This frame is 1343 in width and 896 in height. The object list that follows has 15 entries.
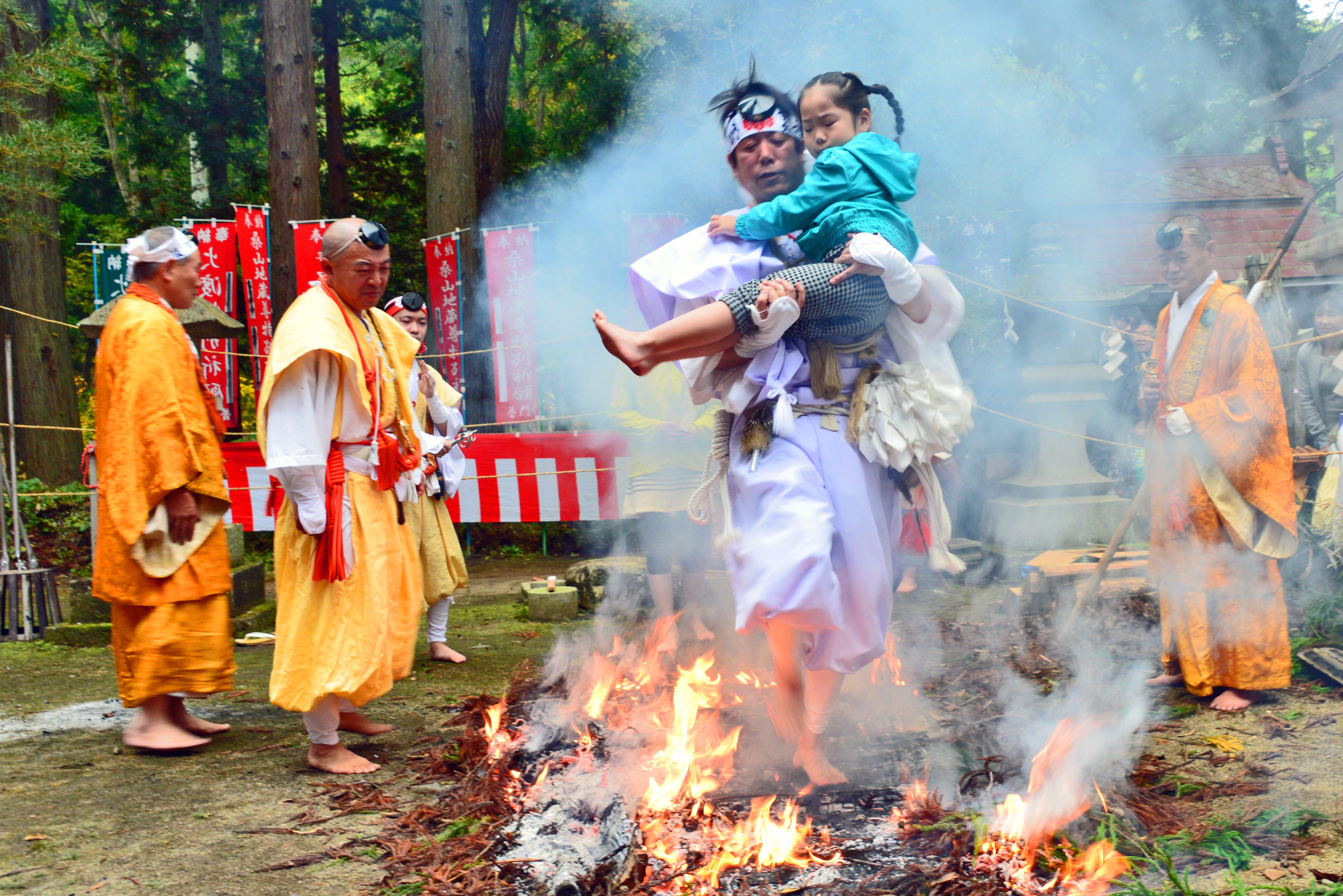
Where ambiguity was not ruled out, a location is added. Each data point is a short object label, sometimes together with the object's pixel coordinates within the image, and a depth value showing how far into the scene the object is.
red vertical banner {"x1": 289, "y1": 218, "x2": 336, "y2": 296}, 8.77
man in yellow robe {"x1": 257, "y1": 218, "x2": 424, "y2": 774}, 3.50
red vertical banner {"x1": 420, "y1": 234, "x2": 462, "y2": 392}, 9.27
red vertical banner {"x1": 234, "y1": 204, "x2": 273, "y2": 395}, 9.20
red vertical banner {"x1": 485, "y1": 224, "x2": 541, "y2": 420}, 8.82
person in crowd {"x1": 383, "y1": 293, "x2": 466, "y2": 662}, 5.49
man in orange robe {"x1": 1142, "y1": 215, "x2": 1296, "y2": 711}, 4.24
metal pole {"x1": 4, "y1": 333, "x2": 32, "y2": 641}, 6.12
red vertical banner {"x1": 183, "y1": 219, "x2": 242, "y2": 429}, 9.20
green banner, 9.16
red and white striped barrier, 8.45
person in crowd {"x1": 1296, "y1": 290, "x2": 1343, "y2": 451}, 6.65
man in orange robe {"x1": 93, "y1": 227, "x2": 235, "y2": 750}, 3.84
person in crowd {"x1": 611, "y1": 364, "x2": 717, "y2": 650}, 5.93
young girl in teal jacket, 2.96
